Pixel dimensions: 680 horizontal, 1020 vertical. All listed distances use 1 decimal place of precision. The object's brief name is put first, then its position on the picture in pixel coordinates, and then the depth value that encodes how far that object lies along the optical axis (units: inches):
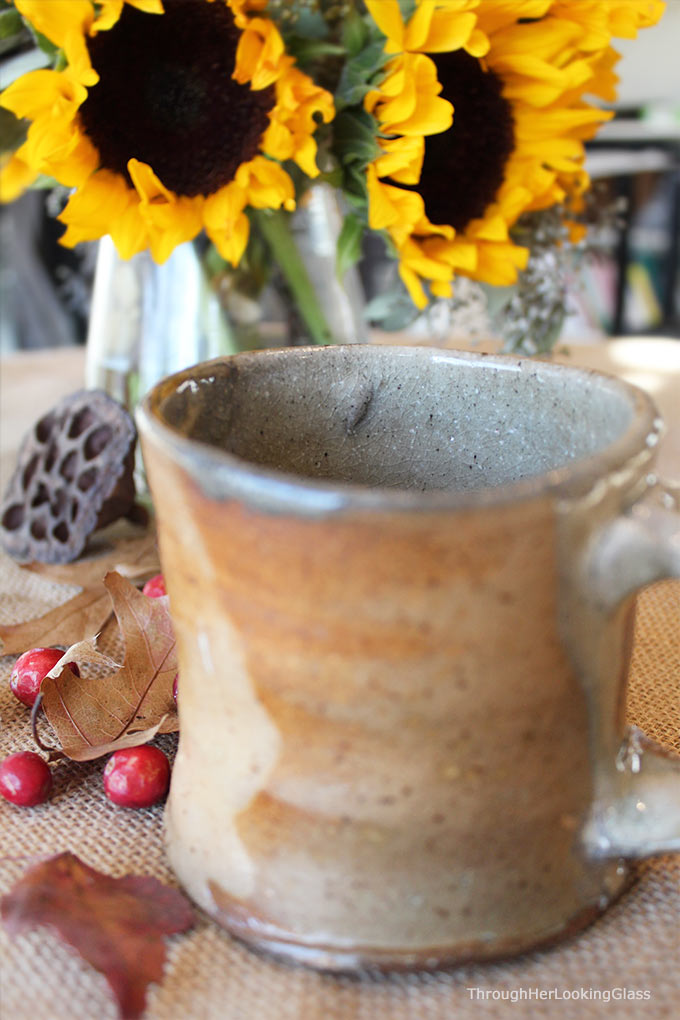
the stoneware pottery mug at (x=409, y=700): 9.3
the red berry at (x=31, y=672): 16.3
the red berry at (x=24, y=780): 13.8
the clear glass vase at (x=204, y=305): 25.1
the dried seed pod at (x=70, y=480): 21.4
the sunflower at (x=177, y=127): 19.5
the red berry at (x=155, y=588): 18.9
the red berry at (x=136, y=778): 13.7
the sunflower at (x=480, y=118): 19.9
